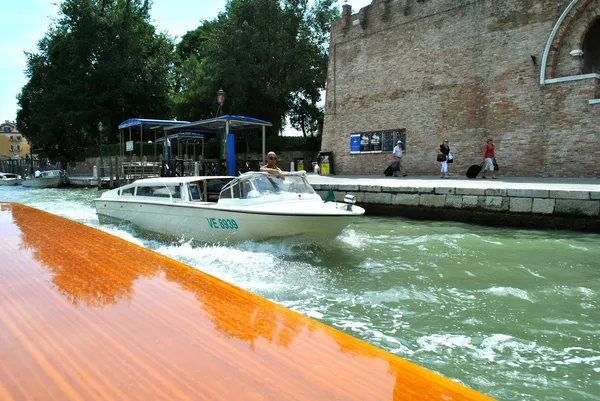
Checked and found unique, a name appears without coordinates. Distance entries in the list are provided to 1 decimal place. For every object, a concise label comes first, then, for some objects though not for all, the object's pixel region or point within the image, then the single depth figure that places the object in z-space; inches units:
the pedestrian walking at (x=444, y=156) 608.1
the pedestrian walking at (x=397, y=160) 699.4
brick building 542.0
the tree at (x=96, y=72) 1262.3
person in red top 563.5
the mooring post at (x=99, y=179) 909.4
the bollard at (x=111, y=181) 859.4
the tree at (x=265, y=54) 1059.9
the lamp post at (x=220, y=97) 683.3
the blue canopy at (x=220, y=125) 593.9
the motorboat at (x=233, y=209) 257.3
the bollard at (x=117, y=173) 833.5
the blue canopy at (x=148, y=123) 670.5
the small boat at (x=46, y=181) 1129.4
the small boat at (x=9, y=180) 1311.5
